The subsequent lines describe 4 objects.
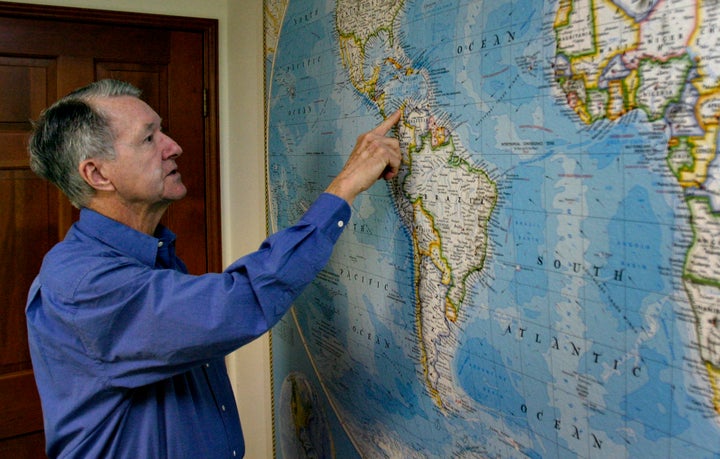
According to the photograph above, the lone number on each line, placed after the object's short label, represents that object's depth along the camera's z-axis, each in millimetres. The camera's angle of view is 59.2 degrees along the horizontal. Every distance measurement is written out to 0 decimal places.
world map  817
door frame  2111
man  1102
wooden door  2039
